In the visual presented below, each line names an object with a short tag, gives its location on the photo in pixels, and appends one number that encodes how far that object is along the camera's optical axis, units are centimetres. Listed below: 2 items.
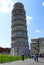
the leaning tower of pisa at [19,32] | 3486
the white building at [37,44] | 4274
